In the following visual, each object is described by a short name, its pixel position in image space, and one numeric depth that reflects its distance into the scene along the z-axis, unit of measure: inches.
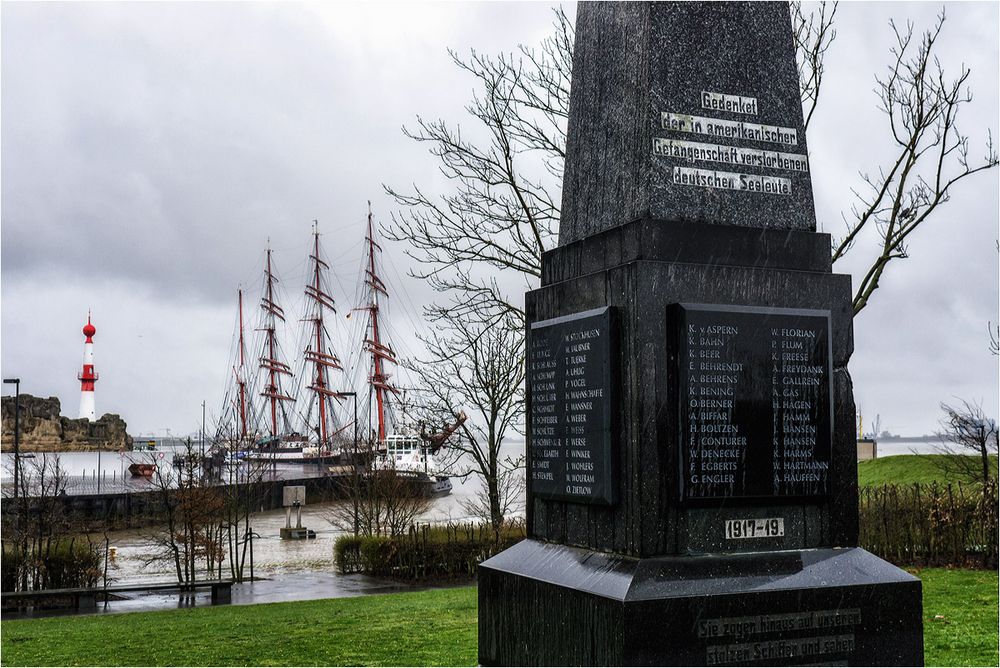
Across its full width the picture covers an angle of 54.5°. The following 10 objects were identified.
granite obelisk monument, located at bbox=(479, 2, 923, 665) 192.7
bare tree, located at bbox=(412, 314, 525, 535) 827.4
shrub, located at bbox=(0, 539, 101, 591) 919.7
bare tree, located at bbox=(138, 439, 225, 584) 992.9
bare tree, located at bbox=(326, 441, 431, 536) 1251.7
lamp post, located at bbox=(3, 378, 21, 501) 1228.2
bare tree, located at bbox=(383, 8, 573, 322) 593.9
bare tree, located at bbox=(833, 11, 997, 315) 527.8
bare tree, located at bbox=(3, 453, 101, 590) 919.7
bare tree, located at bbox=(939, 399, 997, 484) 835.4
